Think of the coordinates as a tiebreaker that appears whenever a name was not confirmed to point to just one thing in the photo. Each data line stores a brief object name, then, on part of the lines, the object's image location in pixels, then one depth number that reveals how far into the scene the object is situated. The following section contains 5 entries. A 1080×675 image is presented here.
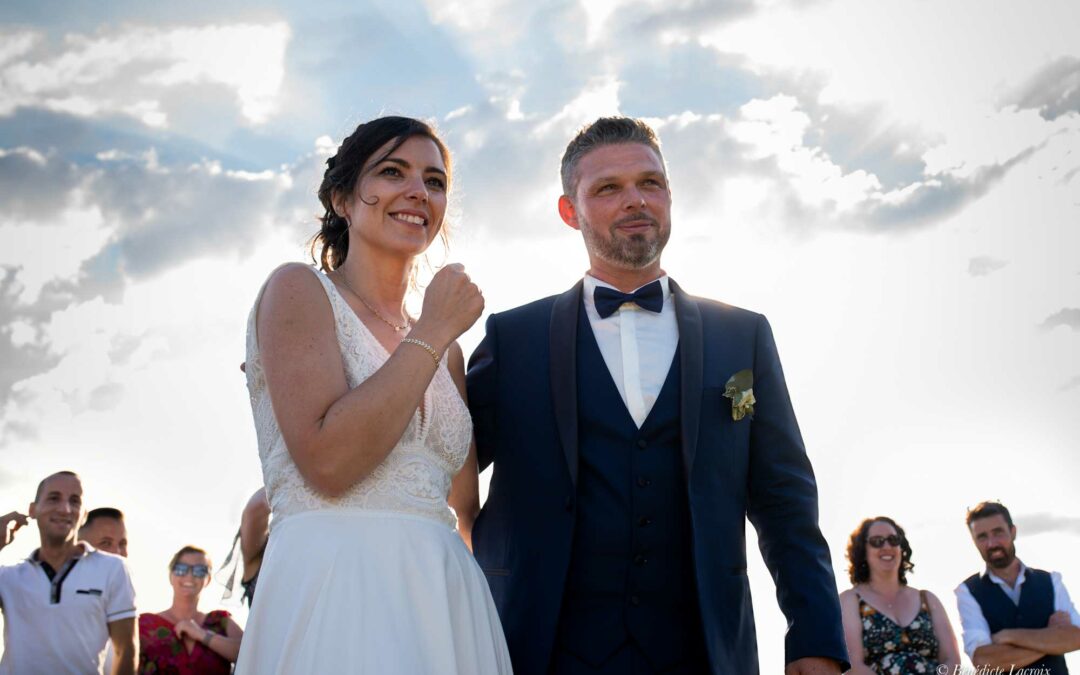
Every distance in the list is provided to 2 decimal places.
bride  2.60
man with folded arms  7.54
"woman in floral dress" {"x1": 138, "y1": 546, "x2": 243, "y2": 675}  7.57
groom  3.14
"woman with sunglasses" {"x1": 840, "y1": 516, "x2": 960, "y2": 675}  7.32
